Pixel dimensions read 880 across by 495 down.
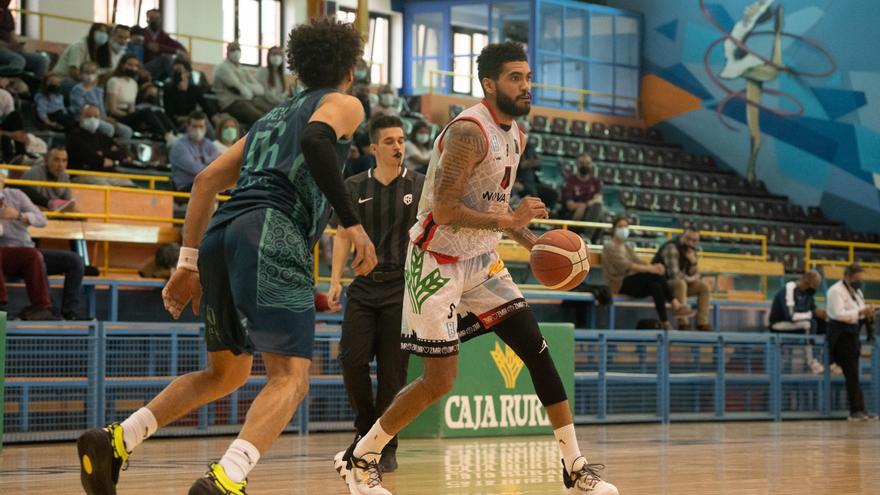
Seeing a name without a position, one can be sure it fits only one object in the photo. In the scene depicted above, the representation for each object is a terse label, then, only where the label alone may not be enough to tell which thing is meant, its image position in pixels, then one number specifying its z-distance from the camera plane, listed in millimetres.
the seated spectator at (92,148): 16125
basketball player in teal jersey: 4871
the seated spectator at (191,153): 15648
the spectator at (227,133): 16844
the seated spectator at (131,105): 18203
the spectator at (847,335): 16734
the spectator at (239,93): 19438
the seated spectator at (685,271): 17531
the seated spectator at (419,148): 20016
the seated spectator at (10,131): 15891
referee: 8141
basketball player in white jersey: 6129
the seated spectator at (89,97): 17562
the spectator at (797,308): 17938
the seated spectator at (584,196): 21734
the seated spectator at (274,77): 19891
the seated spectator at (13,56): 17891
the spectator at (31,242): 12109
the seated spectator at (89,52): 18906
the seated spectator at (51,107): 17344
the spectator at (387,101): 21953
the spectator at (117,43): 18984
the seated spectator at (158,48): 20031
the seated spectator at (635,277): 17141
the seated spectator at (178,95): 19062
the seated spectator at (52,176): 13531
